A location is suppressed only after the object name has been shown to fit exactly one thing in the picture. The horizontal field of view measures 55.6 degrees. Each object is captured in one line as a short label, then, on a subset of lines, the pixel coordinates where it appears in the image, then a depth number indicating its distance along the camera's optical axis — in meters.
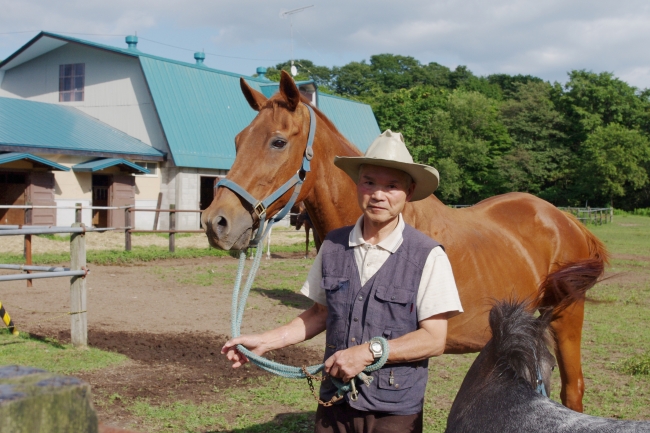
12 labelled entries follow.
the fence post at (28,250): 9.96
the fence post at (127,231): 15.46
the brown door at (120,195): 21.89
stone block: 0.76
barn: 20.08
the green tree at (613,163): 44.06
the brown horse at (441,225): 3.03
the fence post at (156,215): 21.67
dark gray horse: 1.67
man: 2.23
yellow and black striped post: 6.75
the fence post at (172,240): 16.22
